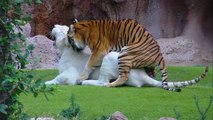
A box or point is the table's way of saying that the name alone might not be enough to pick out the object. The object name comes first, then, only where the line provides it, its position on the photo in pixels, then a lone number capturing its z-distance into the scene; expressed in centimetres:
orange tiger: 1719
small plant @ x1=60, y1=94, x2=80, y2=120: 1080
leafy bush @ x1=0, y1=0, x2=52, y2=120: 636
